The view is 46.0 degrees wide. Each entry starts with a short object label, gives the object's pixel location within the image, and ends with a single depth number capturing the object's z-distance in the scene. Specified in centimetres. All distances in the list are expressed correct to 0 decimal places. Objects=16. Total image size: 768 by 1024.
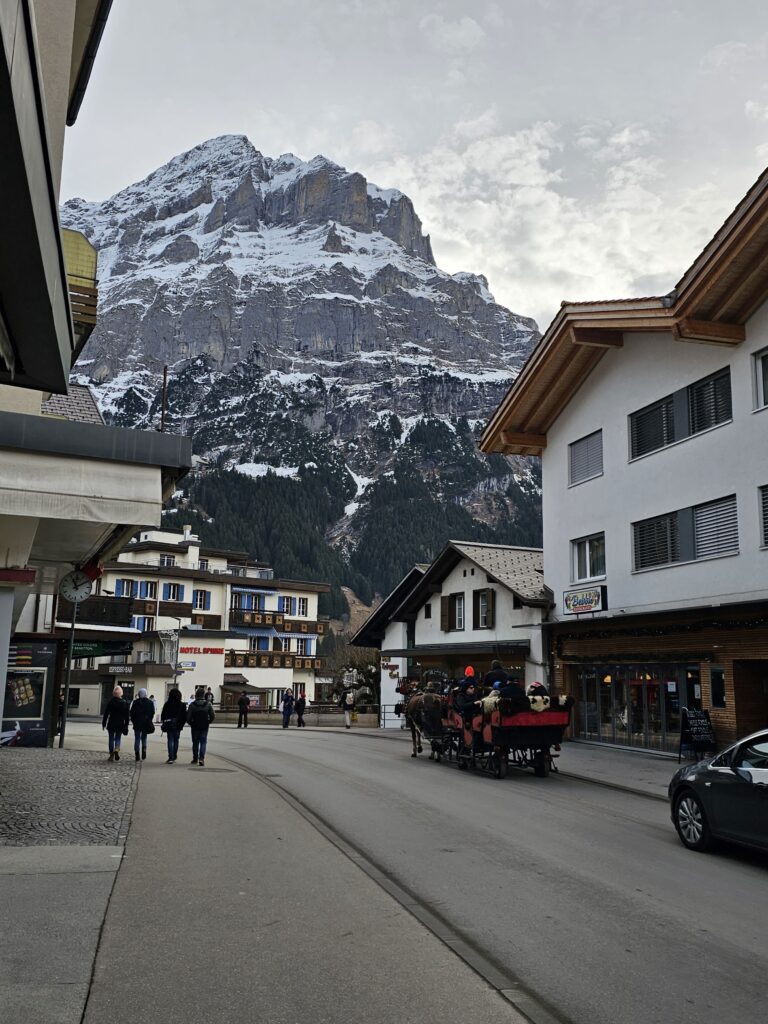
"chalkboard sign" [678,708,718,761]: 2058
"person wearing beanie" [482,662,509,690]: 1866
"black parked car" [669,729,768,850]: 973
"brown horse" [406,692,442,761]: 2131
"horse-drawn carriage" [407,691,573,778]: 1780
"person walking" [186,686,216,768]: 1917
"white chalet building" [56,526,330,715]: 5734
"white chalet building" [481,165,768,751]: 2062
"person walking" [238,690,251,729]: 4047
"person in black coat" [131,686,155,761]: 2011
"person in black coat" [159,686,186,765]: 1977
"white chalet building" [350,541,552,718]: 3006
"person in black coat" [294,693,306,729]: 4144
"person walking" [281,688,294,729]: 4047
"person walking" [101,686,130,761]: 1978
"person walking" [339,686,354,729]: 3973
